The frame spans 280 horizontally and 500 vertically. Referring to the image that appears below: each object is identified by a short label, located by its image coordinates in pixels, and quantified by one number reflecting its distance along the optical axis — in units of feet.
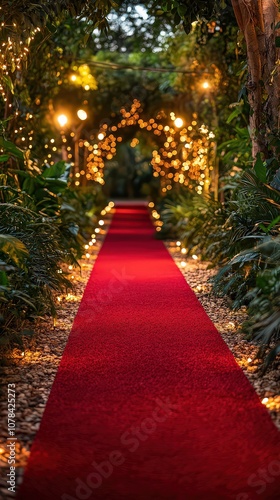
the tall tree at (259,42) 23.88
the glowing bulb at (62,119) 45.81
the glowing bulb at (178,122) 49.63
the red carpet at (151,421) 9.93
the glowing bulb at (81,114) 49.87
